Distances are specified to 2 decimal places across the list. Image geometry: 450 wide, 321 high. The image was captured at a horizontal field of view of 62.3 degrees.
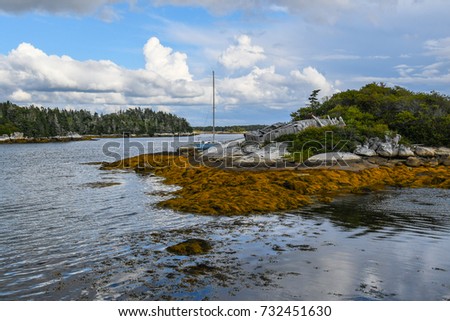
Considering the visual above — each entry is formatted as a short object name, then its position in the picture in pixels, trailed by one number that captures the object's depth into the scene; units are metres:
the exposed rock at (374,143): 37.22
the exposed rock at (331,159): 32.78
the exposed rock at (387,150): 36.43
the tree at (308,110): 56.12
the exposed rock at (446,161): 34.17
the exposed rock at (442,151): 36.90
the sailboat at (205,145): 55.59
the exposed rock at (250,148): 39.38
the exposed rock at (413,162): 33.88
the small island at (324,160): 21.18
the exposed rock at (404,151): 36.47
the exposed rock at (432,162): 34.03
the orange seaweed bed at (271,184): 19.05
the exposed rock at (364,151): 35.84
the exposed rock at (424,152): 36.84
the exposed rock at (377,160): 34.22
